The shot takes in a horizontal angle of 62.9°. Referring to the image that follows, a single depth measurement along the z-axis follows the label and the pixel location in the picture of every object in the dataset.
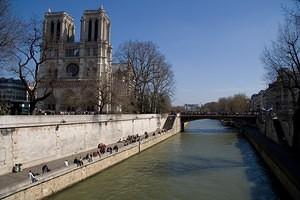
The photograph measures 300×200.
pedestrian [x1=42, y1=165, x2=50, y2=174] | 13.04
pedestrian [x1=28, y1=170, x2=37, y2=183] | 11.30
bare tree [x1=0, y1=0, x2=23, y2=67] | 14.26
